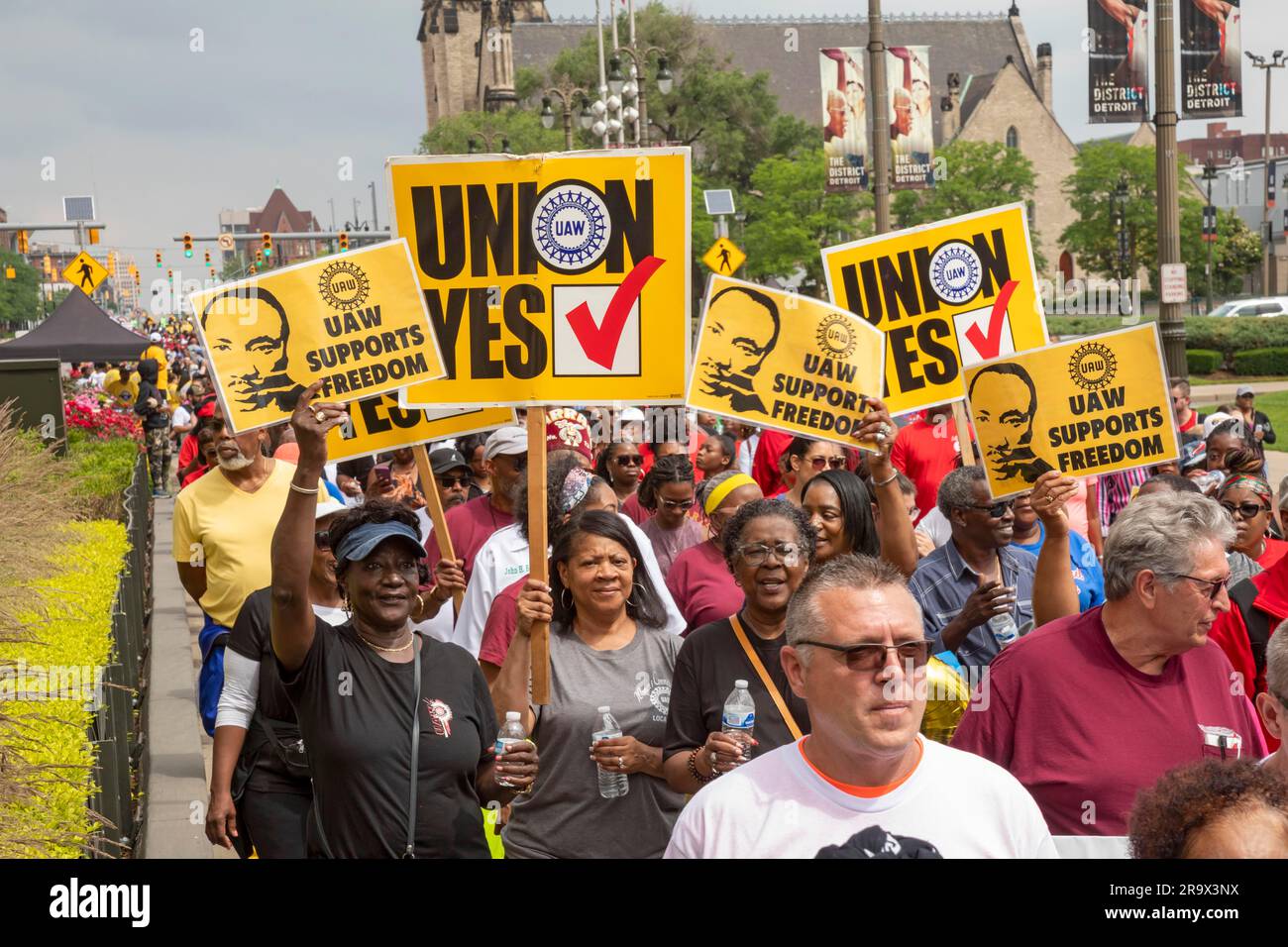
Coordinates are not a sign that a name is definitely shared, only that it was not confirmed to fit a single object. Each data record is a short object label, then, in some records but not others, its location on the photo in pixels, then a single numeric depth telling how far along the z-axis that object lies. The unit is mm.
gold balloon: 4898
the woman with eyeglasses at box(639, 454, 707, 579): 7902
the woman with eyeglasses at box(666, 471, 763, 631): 6282
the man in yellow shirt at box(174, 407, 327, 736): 7125
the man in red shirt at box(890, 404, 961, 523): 9680
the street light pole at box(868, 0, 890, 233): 19891
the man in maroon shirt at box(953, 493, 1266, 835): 3912
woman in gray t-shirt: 4723
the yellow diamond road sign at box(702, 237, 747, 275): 19328
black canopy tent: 29875
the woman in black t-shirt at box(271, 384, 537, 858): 4352
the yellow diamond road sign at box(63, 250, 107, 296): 31828
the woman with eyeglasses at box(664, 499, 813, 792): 4355
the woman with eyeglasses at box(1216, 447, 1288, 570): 7148
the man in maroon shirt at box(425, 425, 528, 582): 7141
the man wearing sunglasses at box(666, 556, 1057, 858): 2926
